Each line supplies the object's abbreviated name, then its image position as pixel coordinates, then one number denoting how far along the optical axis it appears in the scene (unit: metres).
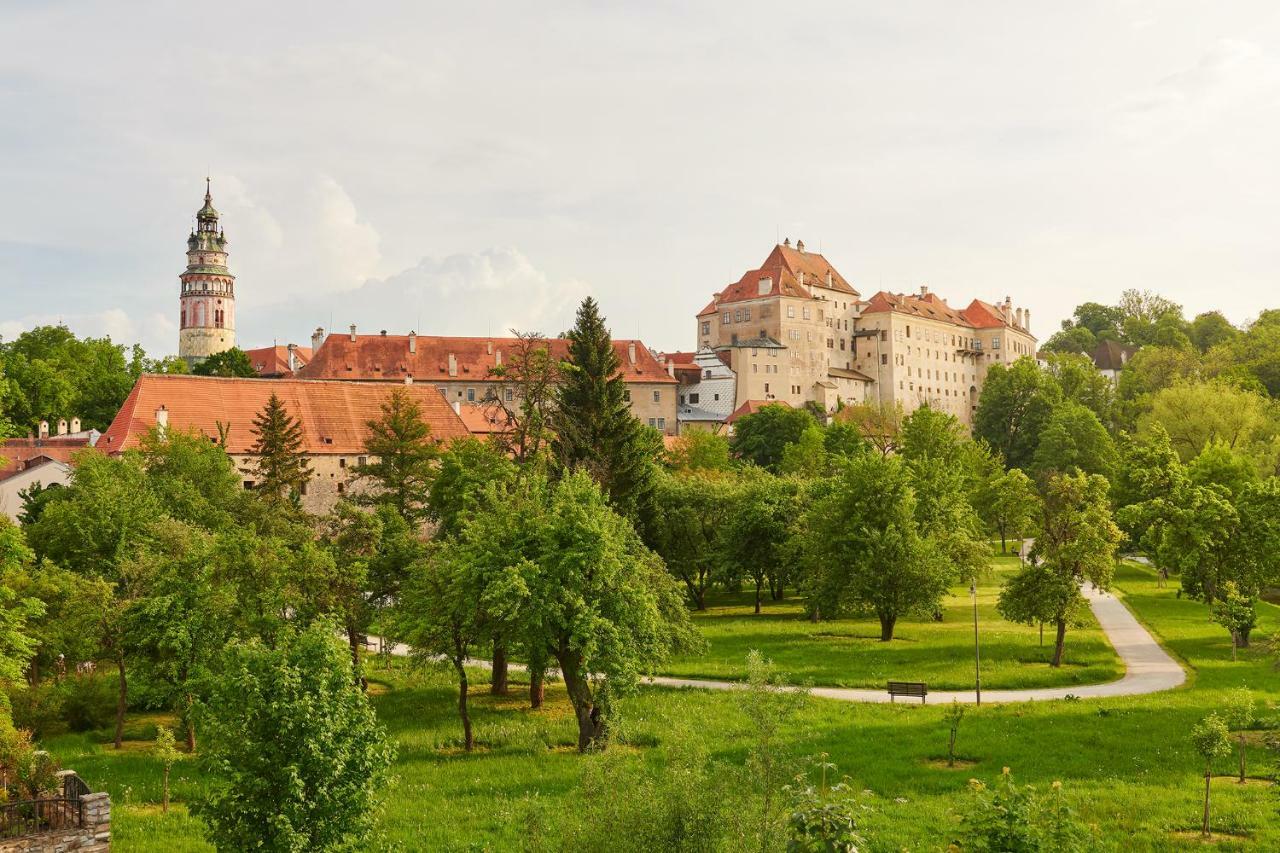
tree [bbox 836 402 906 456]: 111.46
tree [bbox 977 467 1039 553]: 73.12
